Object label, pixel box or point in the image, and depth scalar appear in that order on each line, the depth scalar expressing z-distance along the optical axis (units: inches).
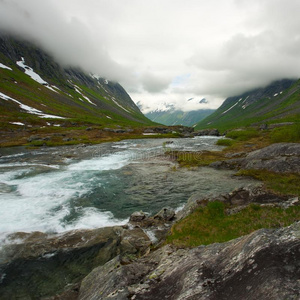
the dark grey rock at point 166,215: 734.5
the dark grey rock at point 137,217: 735.7
